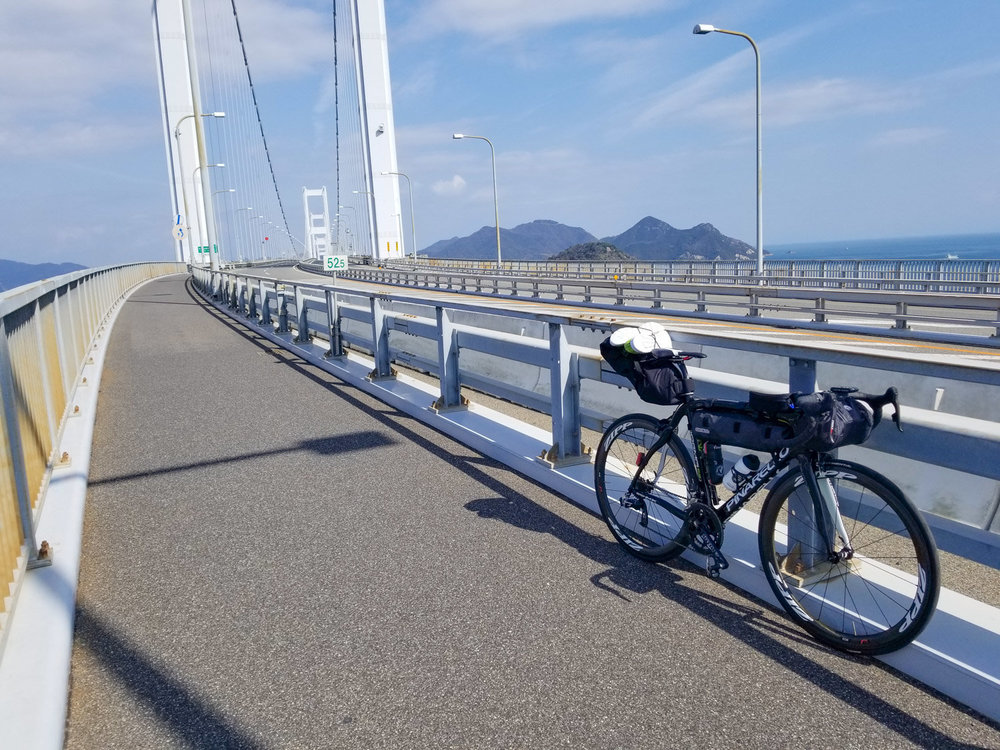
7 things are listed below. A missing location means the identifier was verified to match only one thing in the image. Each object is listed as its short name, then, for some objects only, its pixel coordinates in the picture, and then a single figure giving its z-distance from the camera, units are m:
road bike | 2.98
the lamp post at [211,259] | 32.51
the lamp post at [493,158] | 47.56
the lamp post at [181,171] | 64.36
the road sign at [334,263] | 18.31
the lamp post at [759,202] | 24.03
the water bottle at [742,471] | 3.47
